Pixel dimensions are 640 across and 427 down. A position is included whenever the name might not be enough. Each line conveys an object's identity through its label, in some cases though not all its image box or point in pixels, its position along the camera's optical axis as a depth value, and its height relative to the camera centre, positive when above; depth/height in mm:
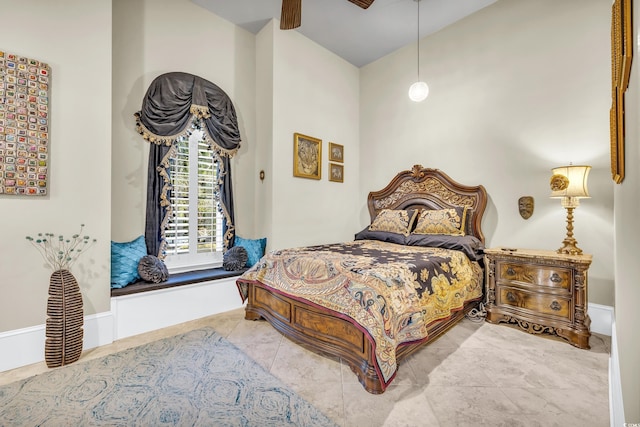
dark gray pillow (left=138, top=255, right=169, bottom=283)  2768 -540
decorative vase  2039 -789
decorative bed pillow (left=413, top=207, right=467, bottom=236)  3266 -73
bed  1784 -560
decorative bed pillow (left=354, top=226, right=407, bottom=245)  3420 -267
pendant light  3209 +1456
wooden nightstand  2305 -694
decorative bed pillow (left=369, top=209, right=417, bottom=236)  3568 -66
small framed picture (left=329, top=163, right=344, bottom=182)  4387 +711
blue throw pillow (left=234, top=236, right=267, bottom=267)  3547 -401
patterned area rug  1518 -1110
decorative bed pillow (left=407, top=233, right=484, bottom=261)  2936 -299
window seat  2588 -675
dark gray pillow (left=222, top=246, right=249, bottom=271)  3402 -529
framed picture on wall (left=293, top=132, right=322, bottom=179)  3865 +873
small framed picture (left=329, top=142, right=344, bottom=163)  4371 +1030
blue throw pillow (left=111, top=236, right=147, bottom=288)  2633 -434
